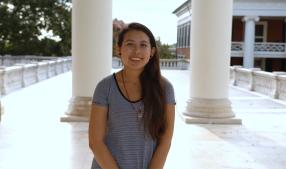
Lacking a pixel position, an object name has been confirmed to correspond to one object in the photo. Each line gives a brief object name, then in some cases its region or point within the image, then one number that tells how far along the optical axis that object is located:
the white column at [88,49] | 10.54
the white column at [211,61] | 10.93
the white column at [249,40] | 33.50
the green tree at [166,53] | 43.47
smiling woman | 2.87
